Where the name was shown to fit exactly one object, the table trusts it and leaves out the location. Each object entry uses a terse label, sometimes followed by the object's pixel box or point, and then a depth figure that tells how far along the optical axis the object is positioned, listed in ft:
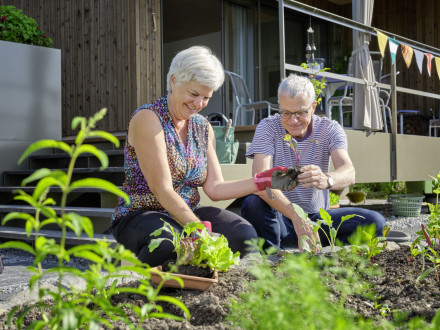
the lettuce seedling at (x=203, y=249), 5.06
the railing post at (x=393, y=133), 17.74
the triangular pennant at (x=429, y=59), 18.65
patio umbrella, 16.29
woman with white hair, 6.82
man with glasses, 8.64
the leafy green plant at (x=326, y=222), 5.72
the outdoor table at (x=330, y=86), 16.95
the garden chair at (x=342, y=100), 17.50
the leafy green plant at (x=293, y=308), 2.42
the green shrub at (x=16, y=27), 16.63
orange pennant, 17.43
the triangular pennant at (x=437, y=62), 18.90
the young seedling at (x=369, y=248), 5.69
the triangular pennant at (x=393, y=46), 16.61
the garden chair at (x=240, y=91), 20.14
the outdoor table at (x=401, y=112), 23.69
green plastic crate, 18.30
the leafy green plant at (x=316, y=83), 13.61
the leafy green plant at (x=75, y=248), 2.32
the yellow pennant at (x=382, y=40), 16.24
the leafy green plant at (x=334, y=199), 15.48
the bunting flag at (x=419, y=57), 18.15
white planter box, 16.17
